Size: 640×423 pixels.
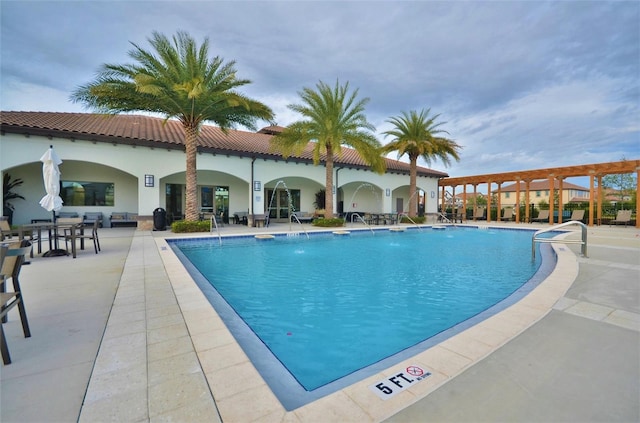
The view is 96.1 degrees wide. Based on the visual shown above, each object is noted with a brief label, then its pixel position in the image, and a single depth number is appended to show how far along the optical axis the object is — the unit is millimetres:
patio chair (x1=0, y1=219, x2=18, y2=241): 7137
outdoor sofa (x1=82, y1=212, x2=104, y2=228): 14786
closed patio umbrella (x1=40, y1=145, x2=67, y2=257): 8156
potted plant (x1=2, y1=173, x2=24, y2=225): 12806
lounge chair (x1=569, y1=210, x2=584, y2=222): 21250
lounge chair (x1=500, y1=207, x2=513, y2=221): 24203
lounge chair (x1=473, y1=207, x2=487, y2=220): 25578
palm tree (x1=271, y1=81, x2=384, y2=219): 15930
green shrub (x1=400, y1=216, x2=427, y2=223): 21234
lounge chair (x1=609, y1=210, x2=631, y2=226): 19016
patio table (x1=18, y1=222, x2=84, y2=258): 6660
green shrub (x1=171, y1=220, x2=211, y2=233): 13125
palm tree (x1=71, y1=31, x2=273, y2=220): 11758
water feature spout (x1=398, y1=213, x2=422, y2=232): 21034
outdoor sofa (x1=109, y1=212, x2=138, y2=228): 15328
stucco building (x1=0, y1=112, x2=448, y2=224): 12727
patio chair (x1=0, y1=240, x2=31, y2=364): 2459
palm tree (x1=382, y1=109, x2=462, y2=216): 20219
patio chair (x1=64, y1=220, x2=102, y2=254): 7298
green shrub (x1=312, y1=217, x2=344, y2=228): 16781
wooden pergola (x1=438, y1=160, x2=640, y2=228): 17766
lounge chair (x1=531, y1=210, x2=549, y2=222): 22516
